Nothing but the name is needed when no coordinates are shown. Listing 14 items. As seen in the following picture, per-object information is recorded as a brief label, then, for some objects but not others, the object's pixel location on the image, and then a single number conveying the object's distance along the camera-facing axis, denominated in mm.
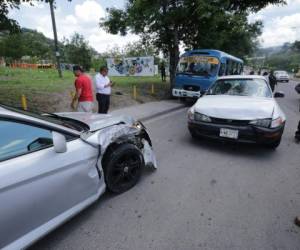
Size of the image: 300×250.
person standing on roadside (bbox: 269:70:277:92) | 13031
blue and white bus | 9953
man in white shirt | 6652
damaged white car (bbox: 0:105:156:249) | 1770
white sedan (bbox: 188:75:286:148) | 4047
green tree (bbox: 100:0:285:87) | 11323
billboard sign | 20828
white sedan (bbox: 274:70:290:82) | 29623
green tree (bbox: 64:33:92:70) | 39719
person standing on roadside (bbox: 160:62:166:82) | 20691
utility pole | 14938
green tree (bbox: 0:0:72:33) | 5949
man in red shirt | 5611
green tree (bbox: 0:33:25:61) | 55844
